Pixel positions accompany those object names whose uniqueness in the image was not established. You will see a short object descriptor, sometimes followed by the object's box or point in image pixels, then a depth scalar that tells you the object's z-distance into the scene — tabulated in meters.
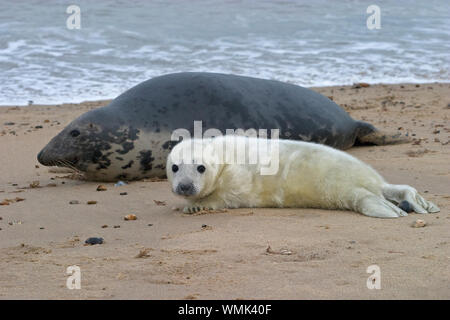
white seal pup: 4.32
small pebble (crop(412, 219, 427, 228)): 3.78
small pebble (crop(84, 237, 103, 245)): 3.78
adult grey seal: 5.84
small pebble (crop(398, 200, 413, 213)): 4.22
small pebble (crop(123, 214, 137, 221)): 4.43
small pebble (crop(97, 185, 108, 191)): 5.50
